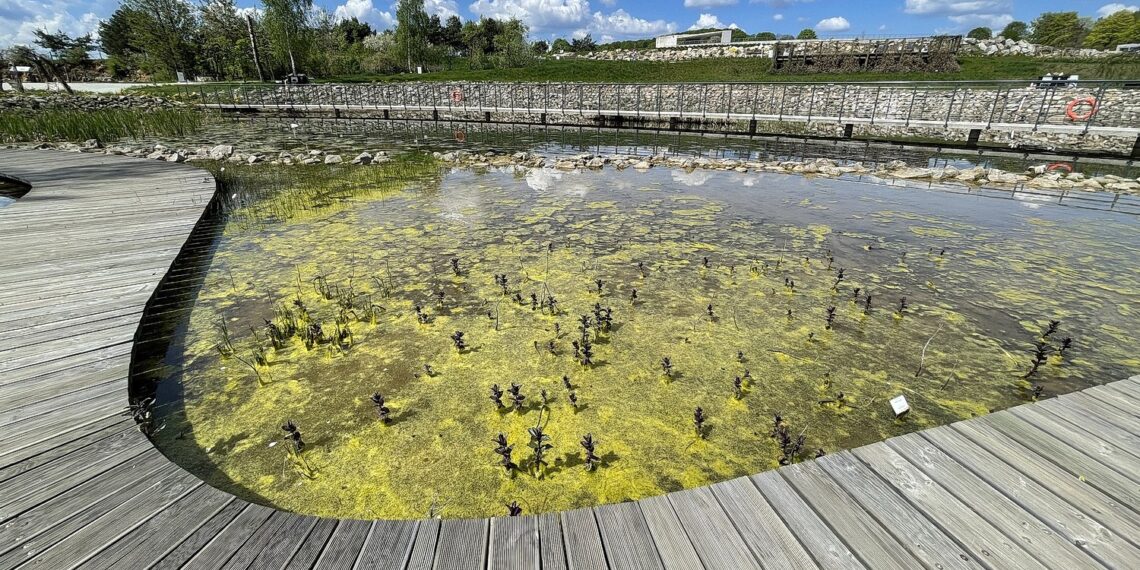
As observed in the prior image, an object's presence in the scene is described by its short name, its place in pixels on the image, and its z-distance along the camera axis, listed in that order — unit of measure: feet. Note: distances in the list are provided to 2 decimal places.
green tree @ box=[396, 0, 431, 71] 142.92
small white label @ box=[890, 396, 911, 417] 10.36
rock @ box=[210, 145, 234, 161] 42.65
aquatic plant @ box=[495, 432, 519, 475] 8.71
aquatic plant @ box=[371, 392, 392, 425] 10.12
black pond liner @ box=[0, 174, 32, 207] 30.11
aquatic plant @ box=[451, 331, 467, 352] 12.83
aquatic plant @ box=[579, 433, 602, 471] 8.93
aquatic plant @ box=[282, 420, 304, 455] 9.19
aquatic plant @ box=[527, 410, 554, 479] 9.10
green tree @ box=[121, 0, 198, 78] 123.24
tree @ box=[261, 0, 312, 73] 121.90
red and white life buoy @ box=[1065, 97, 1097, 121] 51.03
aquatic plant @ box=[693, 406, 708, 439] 9.71
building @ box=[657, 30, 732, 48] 171.73
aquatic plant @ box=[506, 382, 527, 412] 10.54
